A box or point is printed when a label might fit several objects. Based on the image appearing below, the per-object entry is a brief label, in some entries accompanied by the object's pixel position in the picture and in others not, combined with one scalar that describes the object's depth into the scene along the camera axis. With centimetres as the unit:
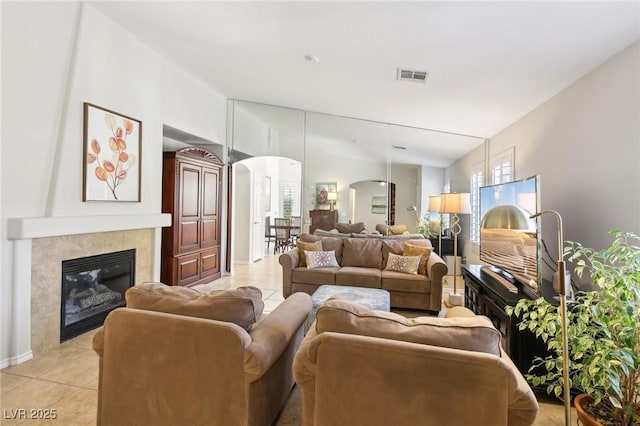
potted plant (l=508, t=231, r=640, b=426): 151
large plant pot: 160
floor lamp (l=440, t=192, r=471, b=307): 444
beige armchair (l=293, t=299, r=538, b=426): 118
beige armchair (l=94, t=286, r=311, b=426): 147
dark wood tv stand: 222
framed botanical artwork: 309
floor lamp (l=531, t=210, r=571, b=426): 142
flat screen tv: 243
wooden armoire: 454
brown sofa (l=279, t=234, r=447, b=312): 393
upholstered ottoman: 307
